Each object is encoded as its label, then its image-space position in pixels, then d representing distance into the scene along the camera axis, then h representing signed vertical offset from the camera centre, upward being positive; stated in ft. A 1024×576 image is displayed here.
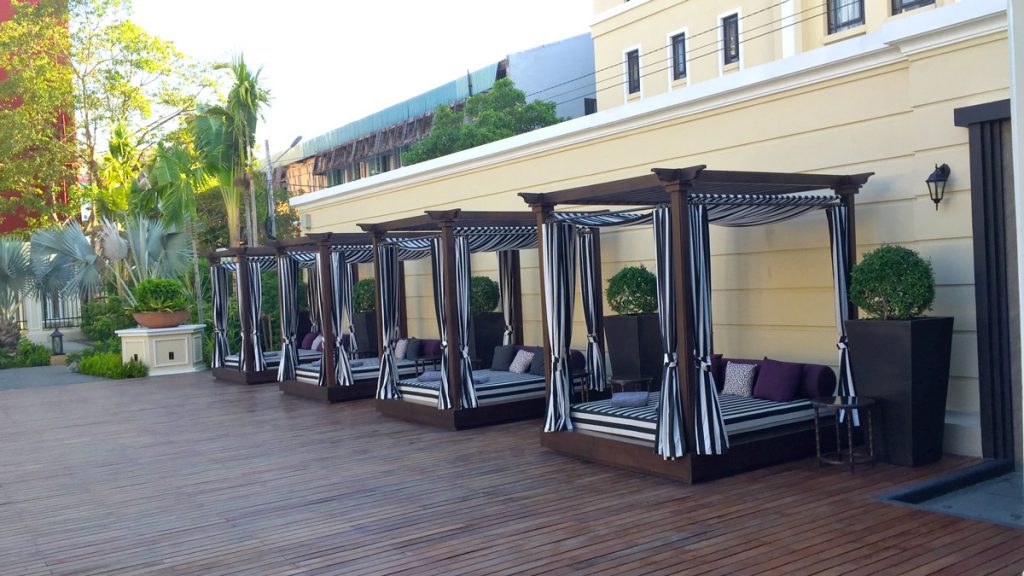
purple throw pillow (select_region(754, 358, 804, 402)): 24.64 -3.23
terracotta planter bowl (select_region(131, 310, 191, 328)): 55.52 -1.37
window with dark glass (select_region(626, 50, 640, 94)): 72.08 +16.79
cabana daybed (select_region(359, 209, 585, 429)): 30.68 -2.12
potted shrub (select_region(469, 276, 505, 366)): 41.09 -1.93
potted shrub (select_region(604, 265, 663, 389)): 30.53 -1.84
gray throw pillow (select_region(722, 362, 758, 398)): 25.94 -3.28
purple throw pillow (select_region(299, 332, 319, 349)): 52.11 -3.04
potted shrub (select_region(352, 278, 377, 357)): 50.14 -1.62
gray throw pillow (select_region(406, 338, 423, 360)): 43.32 -3.20
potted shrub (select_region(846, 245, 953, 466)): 21.25 -2.29
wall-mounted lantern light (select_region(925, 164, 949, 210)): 22.40 +1.96
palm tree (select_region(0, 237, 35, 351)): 63.41 +1.80
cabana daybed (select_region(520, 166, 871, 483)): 21.48 -1.35
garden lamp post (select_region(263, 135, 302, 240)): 88.12 +7.82
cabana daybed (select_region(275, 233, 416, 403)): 38.81 -1.90
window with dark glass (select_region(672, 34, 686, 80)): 67.97 +16.69
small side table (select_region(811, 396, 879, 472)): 21.42 -3.89
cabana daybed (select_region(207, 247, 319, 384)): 48.03 -1.88
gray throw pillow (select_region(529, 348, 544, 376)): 34.22 -3.37
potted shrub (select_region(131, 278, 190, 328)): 55.42 -0.41
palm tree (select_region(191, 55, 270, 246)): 63.16 +11.86
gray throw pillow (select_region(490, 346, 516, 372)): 36.65 -3.25
